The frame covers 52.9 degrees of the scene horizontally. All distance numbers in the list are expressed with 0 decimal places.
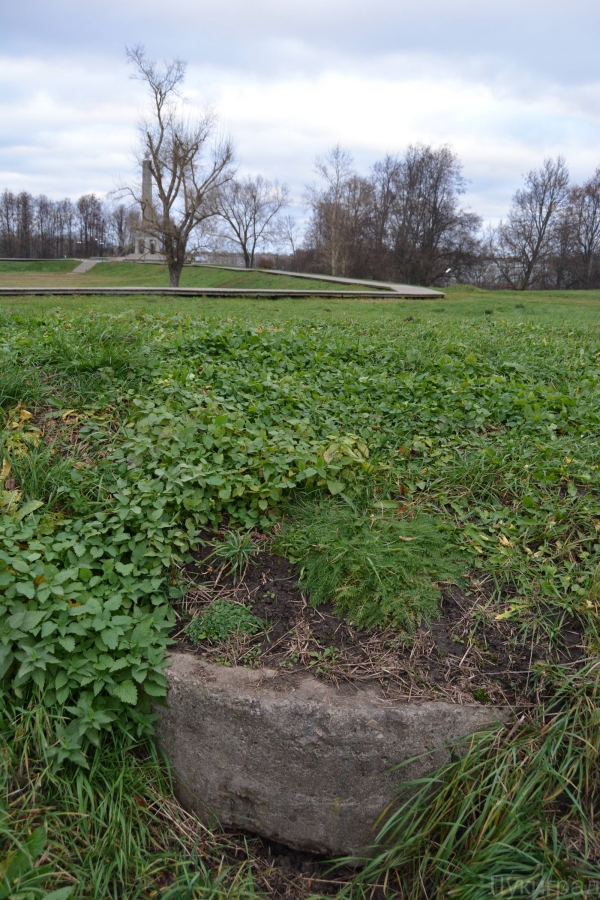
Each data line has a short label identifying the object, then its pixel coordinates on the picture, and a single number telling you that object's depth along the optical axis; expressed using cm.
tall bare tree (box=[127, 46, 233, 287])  2364
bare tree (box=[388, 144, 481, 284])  3819
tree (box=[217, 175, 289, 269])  4156
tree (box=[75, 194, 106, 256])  6762
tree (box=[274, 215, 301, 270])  4938
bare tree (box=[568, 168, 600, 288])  3797
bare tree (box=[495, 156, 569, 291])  3800
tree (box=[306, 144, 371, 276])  4038
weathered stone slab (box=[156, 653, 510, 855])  220
